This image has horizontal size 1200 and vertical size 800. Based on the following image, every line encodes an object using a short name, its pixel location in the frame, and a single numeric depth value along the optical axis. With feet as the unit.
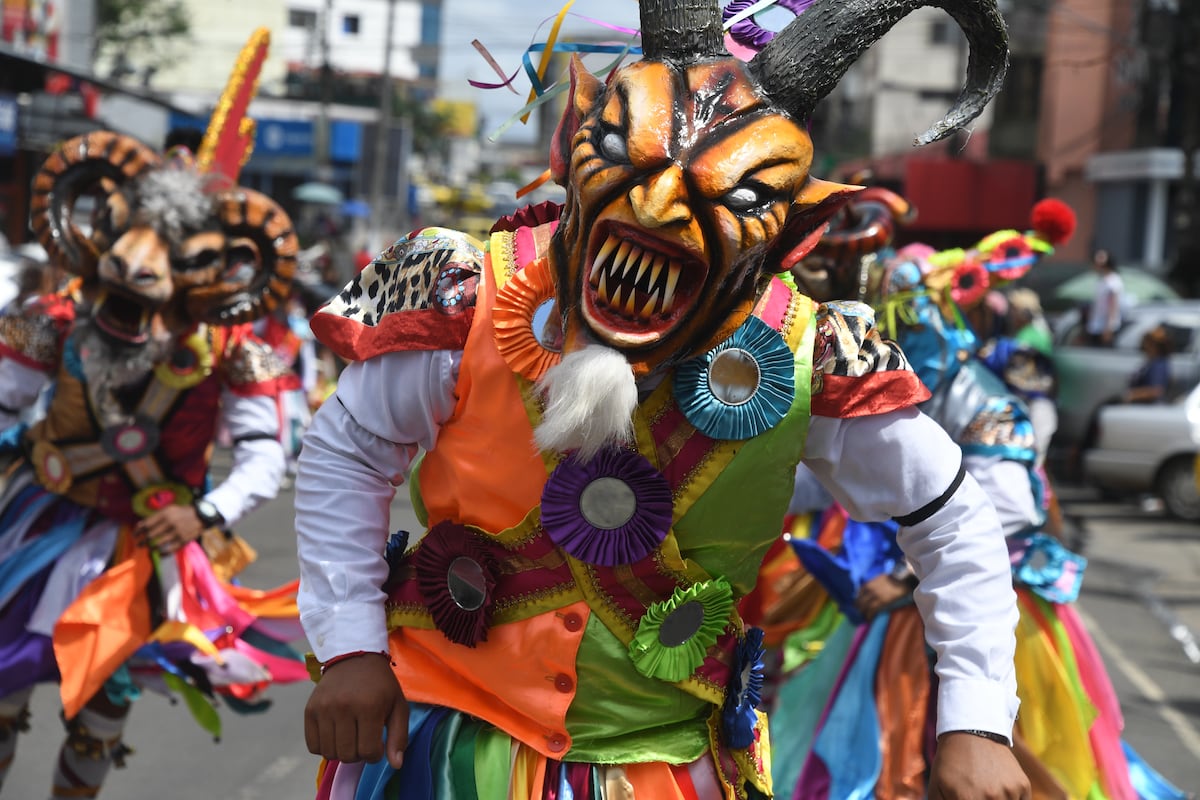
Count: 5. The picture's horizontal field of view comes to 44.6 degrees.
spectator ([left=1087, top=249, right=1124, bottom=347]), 53.98
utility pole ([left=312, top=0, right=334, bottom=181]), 105.70
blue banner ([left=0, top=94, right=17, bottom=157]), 63.77
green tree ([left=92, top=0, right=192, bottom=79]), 131.95
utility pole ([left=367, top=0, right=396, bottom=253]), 102.32
